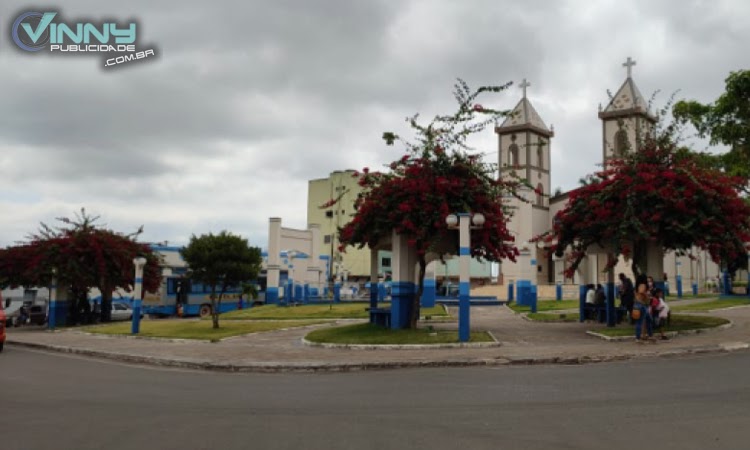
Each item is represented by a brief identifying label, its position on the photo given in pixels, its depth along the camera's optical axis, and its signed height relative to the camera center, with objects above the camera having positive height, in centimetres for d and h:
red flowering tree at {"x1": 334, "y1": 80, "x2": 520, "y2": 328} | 1748 +258
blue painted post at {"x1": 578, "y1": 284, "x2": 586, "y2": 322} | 2184 -50
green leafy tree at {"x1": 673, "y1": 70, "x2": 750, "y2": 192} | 2289 +643
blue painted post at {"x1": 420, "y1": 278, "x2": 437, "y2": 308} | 3216 -33
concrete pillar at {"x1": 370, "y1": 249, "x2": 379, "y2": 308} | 2331 +26
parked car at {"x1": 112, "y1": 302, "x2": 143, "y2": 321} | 3775 -157
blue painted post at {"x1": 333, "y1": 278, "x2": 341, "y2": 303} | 4144 -36
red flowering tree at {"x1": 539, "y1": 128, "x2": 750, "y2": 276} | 1620 +221
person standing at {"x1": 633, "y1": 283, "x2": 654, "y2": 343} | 1490 -44
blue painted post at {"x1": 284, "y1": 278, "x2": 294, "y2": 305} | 4275 -27
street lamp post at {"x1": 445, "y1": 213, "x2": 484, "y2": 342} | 1577 +67
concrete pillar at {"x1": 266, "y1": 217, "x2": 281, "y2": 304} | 4541 +189
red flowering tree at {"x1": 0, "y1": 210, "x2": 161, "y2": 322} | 2886 +106
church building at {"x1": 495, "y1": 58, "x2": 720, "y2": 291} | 5119 +1053
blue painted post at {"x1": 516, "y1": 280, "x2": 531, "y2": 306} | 3366 -12
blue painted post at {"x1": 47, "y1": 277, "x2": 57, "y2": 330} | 2917 -91
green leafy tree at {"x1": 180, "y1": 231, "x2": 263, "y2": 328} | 2509 +109
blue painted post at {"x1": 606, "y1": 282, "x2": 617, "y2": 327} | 1945 -50
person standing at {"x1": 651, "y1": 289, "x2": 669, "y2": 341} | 1563 -52
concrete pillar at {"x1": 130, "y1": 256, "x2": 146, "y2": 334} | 2402 -41
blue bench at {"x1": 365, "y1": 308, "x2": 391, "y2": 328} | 1977 -92
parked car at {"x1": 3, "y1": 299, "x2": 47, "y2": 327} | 3502 -171
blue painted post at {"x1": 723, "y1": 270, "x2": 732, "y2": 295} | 3342 +42
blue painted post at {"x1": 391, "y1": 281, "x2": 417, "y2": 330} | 1909 -44
